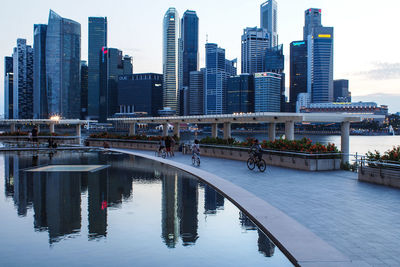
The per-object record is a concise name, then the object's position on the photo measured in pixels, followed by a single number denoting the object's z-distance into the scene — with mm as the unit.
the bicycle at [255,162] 19984
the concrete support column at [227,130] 40812
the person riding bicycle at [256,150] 20219
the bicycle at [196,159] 22820
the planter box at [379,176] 14617
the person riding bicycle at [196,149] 22828
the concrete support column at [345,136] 30734
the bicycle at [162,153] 28788
